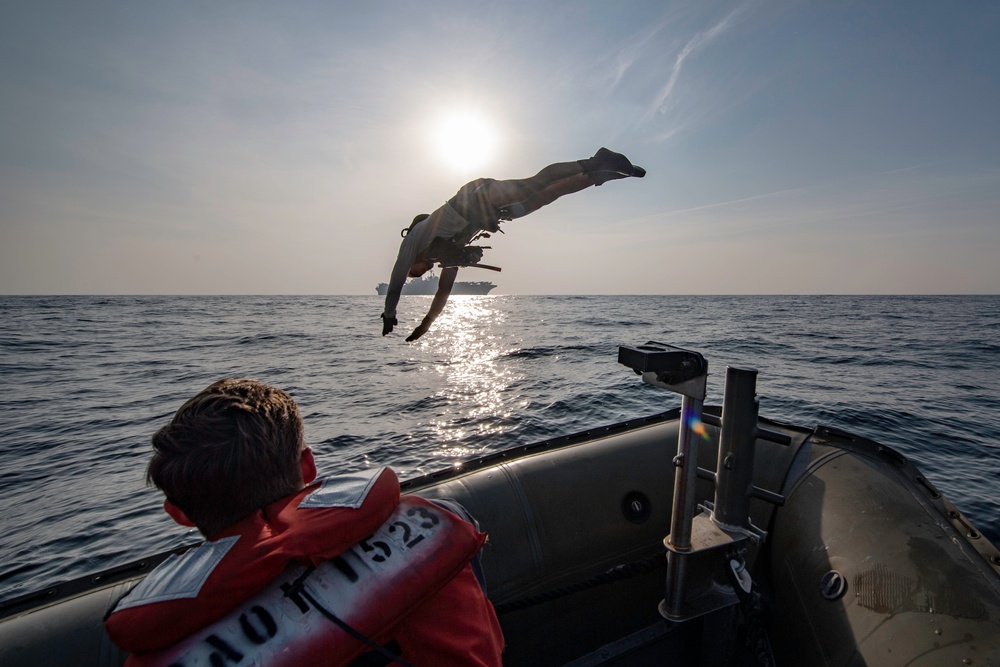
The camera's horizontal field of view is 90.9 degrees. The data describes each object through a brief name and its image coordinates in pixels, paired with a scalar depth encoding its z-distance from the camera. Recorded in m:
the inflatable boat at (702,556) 2.27
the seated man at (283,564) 1.11
